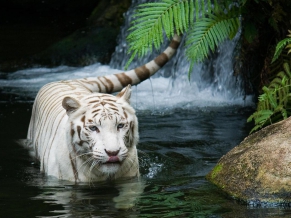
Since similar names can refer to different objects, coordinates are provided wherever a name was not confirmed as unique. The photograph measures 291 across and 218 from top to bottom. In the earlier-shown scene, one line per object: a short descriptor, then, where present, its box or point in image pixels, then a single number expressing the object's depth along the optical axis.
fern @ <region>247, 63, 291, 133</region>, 11.72
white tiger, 10.08
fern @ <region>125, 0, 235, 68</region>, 12.55
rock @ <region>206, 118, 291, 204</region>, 9.25
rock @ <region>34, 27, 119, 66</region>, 25.52
